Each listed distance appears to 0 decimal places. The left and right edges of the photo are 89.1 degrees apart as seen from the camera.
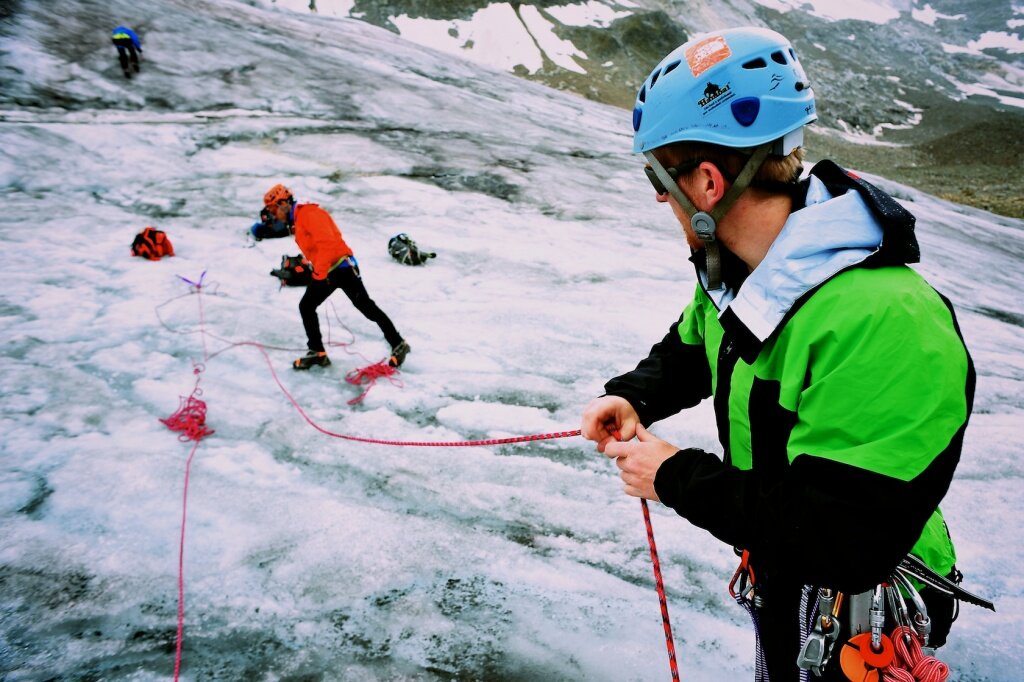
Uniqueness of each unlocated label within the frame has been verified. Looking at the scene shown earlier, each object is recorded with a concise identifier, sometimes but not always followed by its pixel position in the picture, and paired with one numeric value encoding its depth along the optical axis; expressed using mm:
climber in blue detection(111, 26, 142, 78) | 9883
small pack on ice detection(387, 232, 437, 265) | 6273
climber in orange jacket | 4066
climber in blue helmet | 910
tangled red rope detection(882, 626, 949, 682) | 1204
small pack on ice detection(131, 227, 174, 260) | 5977
